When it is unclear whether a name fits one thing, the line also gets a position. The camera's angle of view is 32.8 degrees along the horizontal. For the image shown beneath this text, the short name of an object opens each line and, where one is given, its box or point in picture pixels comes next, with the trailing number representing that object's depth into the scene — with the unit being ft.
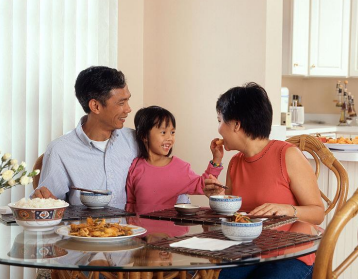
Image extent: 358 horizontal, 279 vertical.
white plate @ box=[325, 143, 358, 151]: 10.50
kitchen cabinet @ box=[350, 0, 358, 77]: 18.24
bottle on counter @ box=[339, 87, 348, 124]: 19.19
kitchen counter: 15.24
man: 8.30
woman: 7.19
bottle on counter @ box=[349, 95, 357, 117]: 19.07
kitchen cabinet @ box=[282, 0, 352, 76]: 16.56
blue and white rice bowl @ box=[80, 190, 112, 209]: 7.02
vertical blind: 9.49
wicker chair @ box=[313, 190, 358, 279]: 4.29
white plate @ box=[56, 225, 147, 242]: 5.14
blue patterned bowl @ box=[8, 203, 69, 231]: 5.80
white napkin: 4.98
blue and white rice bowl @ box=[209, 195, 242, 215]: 6.46
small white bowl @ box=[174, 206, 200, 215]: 6.70
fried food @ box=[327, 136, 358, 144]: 10.90
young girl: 8.54
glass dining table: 4.53
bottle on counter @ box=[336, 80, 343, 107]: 19.48
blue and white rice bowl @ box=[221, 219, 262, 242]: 5.14
